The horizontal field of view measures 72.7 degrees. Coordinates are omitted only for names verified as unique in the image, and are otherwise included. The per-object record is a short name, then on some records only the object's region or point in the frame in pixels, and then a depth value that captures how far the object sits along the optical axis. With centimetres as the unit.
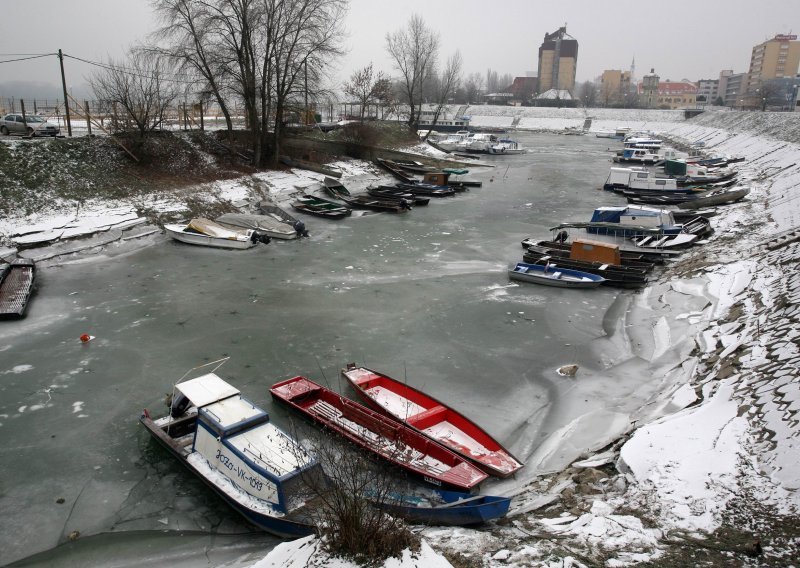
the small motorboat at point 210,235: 2334
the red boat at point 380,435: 895
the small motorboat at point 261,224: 2477
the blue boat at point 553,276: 1886
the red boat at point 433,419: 964
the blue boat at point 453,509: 782
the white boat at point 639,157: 5409
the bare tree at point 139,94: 2966
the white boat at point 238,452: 807
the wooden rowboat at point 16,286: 1567
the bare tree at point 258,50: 3316
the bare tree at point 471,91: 14738
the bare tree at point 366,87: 6325
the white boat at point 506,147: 6224
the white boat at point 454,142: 6288
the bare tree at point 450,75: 7517
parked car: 3100
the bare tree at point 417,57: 7088
